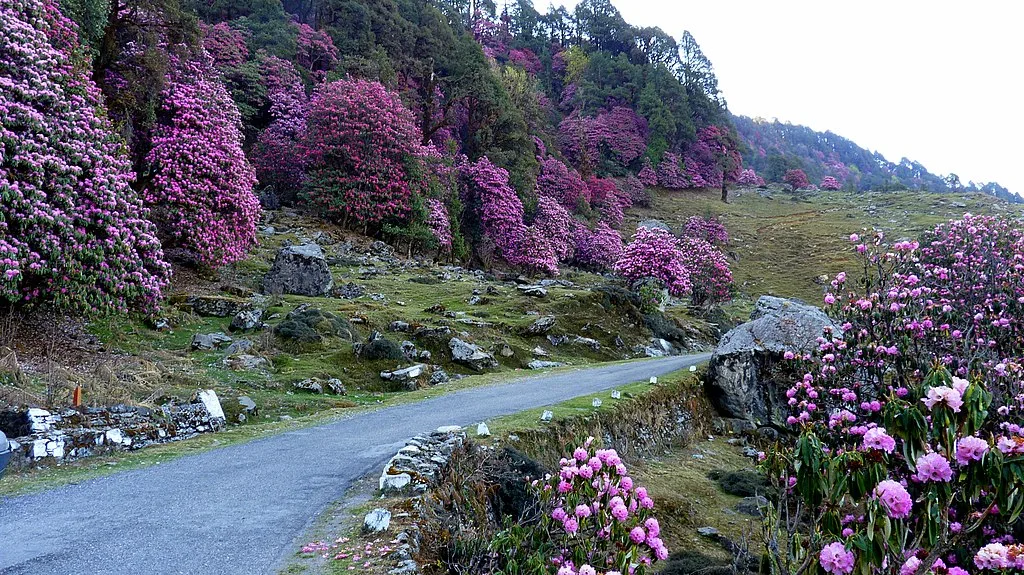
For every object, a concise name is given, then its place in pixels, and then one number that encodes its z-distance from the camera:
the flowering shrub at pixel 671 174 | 70.00
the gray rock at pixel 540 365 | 19.48
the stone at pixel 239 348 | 15.13
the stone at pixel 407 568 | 4.87
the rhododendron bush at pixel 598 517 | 4.33
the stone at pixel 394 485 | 6.72
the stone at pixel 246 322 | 17.55
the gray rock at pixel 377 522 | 5.63
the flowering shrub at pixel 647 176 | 68.81
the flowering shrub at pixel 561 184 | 50.66
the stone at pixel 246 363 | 14.24
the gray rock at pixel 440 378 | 15.88
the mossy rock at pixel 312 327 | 16.94
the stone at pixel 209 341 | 15.48
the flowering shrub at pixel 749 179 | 87.06
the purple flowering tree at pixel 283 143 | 35.91
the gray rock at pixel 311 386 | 13.68
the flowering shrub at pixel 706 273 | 34.34
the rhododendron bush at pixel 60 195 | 11.62
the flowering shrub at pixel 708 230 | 51.75
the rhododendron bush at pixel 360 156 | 32.91
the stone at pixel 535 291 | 26.69
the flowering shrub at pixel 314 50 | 43.31
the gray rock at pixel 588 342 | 22.91
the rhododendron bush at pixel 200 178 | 19.92
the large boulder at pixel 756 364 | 15.56
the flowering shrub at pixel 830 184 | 90.94
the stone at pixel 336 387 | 13.93
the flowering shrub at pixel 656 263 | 32.81
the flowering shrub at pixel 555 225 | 42.72
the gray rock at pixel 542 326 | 22.06
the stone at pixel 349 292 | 24.19
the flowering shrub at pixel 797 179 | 88.81
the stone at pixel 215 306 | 18.94
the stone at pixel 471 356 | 17.83
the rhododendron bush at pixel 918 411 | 2.96
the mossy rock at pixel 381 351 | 16.30
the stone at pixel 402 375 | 15.34
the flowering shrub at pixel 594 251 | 46.84
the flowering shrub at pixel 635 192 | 65.69
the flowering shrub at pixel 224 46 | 37.00
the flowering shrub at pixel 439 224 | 35.41
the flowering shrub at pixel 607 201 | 55.88
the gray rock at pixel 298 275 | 23.44
